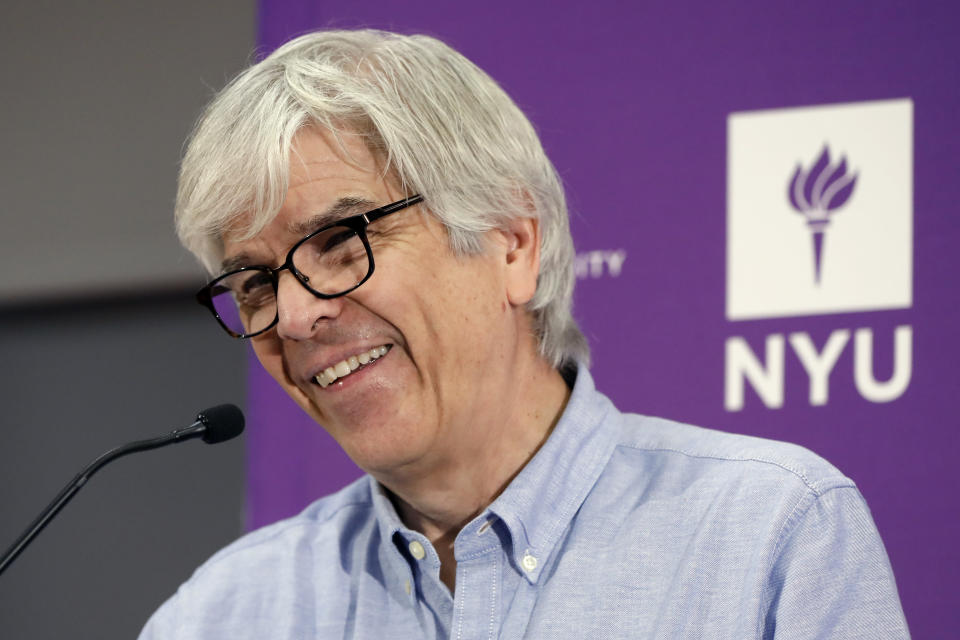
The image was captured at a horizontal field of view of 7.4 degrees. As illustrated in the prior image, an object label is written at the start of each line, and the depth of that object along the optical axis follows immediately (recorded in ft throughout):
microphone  15.25
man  15.37
